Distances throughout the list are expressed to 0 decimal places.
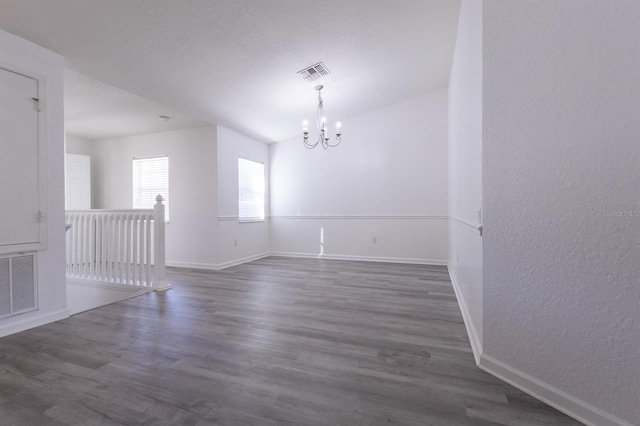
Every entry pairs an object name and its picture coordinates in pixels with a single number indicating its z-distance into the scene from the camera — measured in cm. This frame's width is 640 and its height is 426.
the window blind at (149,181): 509
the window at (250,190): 538
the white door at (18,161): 219
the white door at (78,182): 508
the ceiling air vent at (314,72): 342
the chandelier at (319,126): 396
